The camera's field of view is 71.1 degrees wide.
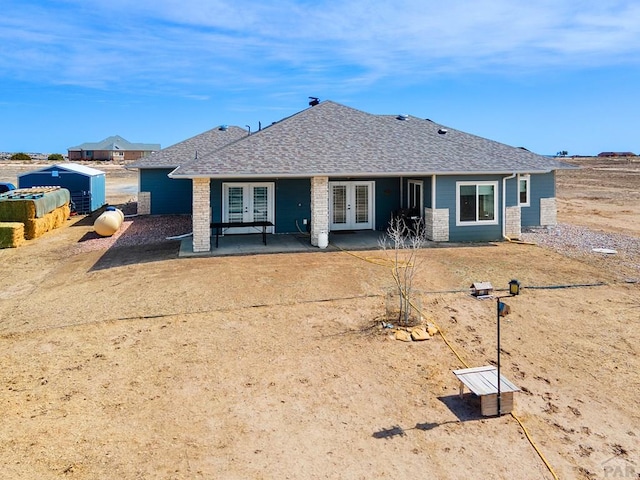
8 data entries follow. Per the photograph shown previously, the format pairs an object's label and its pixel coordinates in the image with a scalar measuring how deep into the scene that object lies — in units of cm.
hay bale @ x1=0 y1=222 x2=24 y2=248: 1741
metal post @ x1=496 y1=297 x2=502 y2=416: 616
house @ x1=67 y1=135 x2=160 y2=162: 11319
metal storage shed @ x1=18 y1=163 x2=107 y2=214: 2641
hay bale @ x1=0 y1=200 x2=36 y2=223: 1866
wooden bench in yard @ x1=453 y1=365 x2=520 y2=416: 613
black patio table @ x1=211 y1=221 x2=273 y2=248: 1667
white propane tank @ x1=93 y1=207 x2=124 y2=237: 1892
